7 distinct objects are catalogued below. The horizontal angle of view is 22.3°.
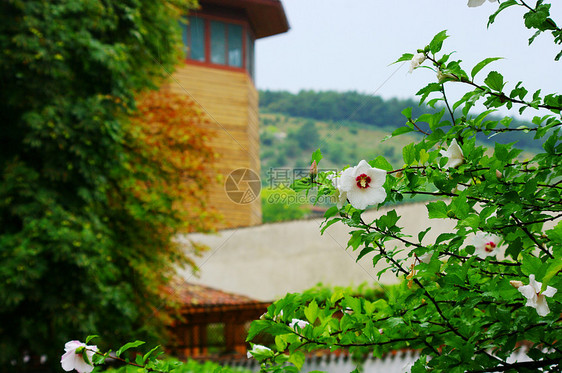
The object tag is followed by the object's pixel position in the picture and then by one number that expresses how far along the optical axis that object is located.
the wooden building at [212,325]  13.03
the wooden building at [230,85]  15.99
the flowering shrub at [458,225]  2.76
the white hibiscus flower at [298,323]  2.90
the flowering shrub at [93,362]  2.90
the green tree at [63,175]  8.62
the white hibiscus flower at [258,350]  2.90
